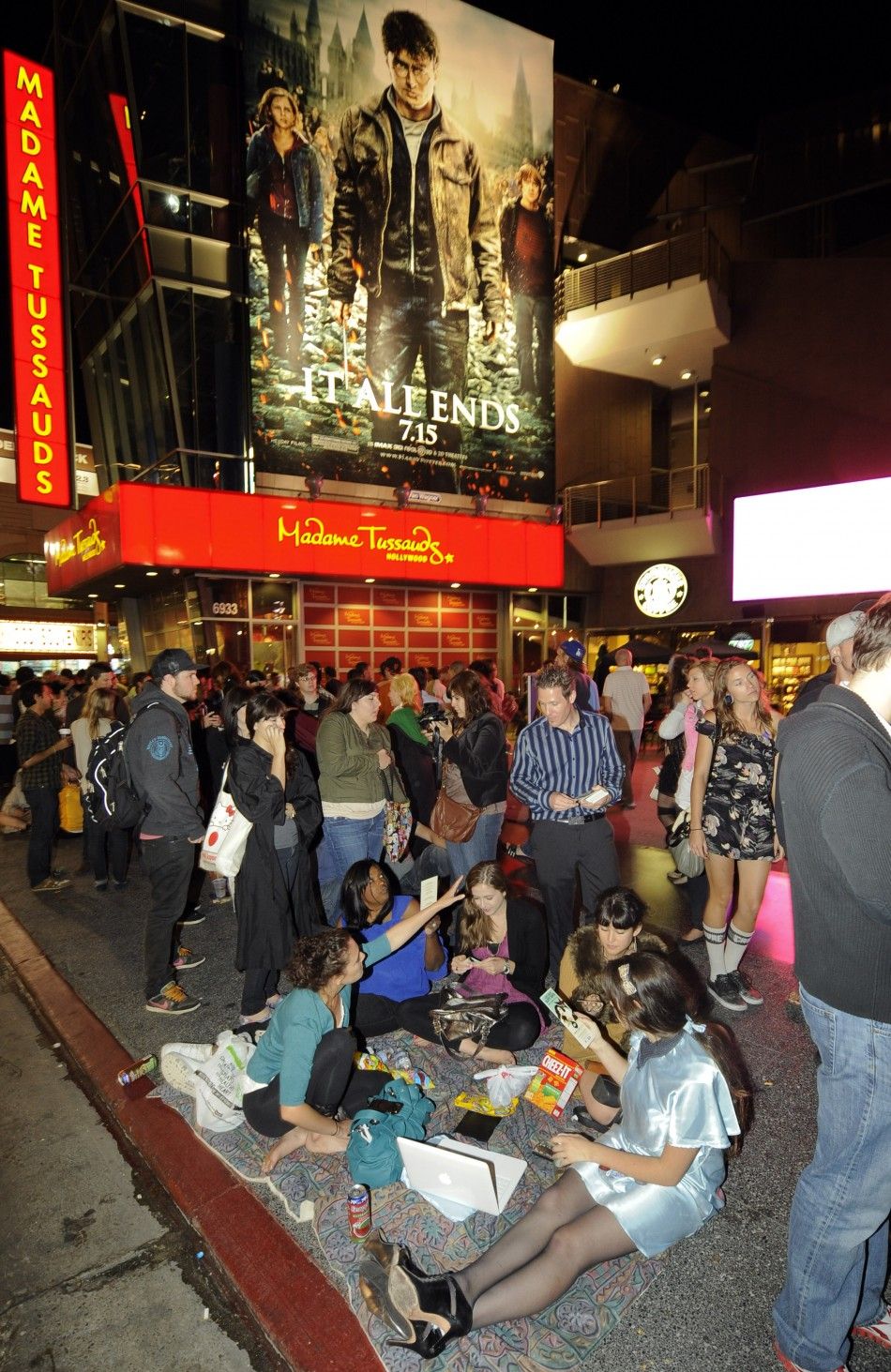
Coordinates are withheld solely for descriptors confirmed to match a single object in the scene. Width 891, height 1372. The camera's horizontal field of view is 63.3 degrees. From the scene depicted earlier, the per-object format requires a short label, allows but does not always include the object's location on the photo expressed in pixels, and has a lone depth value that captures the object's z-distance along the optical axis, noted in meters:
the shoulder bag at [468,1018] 3.84
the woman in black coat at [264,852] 4.34
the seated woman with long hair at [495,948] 4.09
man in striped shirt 4.44
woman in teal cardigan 3.06
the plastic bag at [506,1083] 3.54
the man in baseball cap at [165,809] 4.73
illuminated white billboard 12.56
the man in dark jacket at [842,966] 1.73
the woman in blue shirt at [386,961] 4.25
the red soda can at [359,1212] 2.69
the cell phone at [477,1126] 3.27
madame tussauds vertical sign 12.88
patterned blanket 2.28
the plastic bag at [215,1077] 3.46
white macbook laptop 2.68
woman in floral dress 4.39
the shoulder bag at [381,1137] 2.98
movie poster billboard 14.82
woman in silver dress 2.27
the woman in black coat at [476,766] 5.21
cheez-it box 3.37
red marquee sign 13.22
